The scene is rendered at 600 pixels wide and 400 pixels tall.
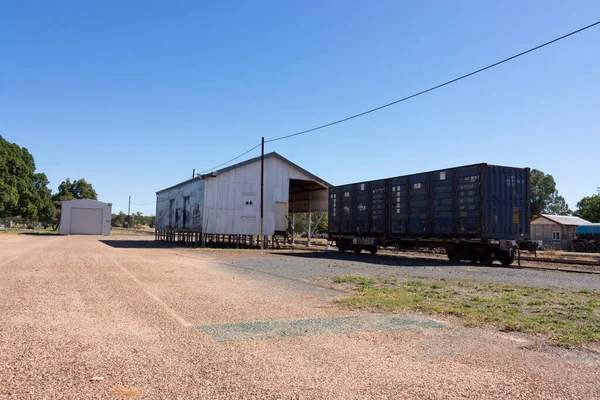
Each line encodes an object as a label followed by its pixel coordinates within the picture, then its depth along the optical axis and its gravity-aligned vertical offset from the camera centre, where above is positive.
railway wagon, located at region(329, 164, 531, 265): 19.41 +1.21
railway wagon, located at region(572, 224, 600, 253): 42.53 +0.23
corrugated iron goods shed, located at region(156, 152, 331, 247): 31.33 +2.51
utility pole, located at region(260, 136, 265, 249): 31.06 +3.28
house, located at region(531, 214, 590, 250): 49.66 +1.09
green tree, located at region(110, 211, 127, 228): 140.77 +3.25
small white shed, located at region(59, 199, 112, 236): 59.38 +1.63
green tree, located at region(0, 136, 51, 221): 50.03 +5.28
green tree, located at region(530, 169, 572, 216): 79.25 +7.49
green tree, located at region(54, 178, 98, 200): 95.94 +8.61
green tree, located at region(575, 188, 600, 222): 71.53 +5.09
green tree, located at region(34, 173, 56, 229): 65.12 +4.73
